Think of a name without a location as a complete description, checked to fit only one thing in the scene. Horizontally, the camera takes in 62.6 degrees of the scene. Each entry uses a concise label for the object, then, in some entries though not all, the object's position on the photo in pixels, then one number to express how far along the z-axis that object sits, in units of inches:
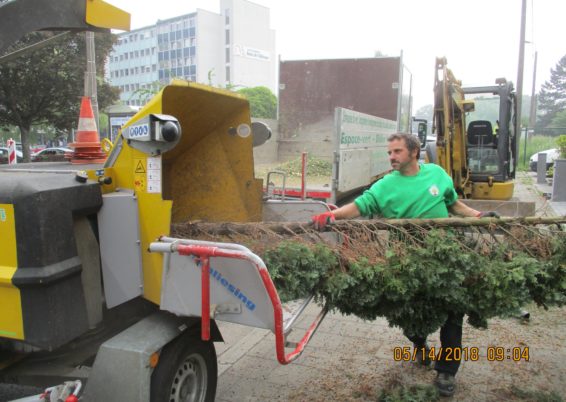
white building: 3415.4
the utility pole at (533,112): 1262.3
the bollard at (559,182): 436.8
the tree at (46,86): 562.9
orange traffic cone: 136.0
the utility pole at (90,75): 406.6
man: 127.6
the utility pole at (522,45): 718.5
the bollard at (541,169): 647.8
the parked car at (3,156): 841.2
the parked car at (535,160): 817.5
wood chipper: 84.4
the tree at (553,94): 2722.9
